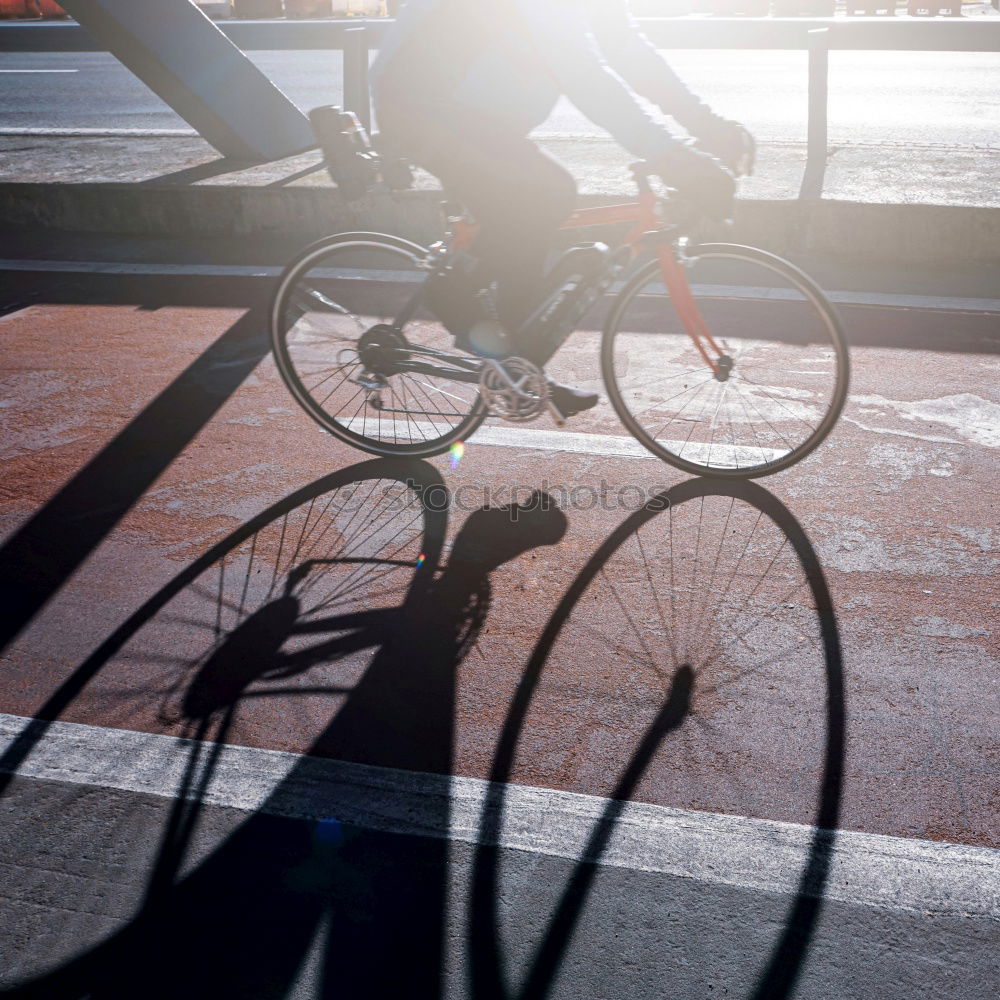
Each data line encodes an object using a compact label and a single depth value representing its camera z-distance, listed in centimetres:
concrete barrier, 611
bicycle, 365
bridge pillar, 720
